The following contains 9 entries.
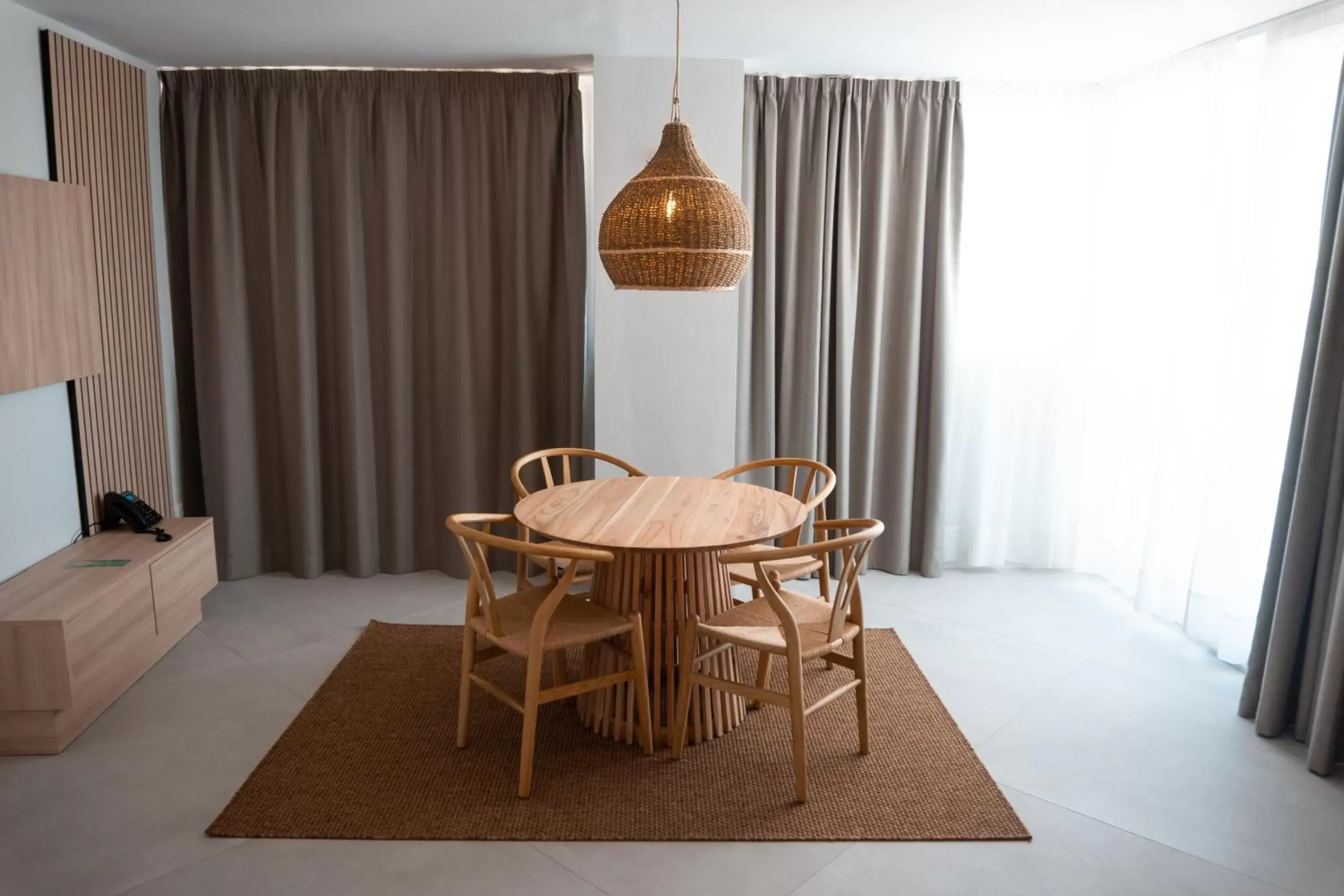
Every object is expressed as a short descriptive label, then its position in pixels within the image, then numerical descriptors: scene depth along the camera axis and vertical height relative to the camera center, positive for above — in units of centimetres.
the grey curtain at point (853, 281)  462 +9
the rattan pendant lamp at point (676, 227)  275 +19
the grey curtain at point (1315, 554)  303 -79
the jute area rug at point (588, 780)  273 -149
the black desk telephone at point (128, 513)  399 -96
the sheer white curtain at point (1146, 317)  366 -4
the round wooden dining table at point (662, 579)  308 -93
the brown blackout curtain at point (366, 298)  457 -5
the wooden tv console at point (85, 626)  305 -120
